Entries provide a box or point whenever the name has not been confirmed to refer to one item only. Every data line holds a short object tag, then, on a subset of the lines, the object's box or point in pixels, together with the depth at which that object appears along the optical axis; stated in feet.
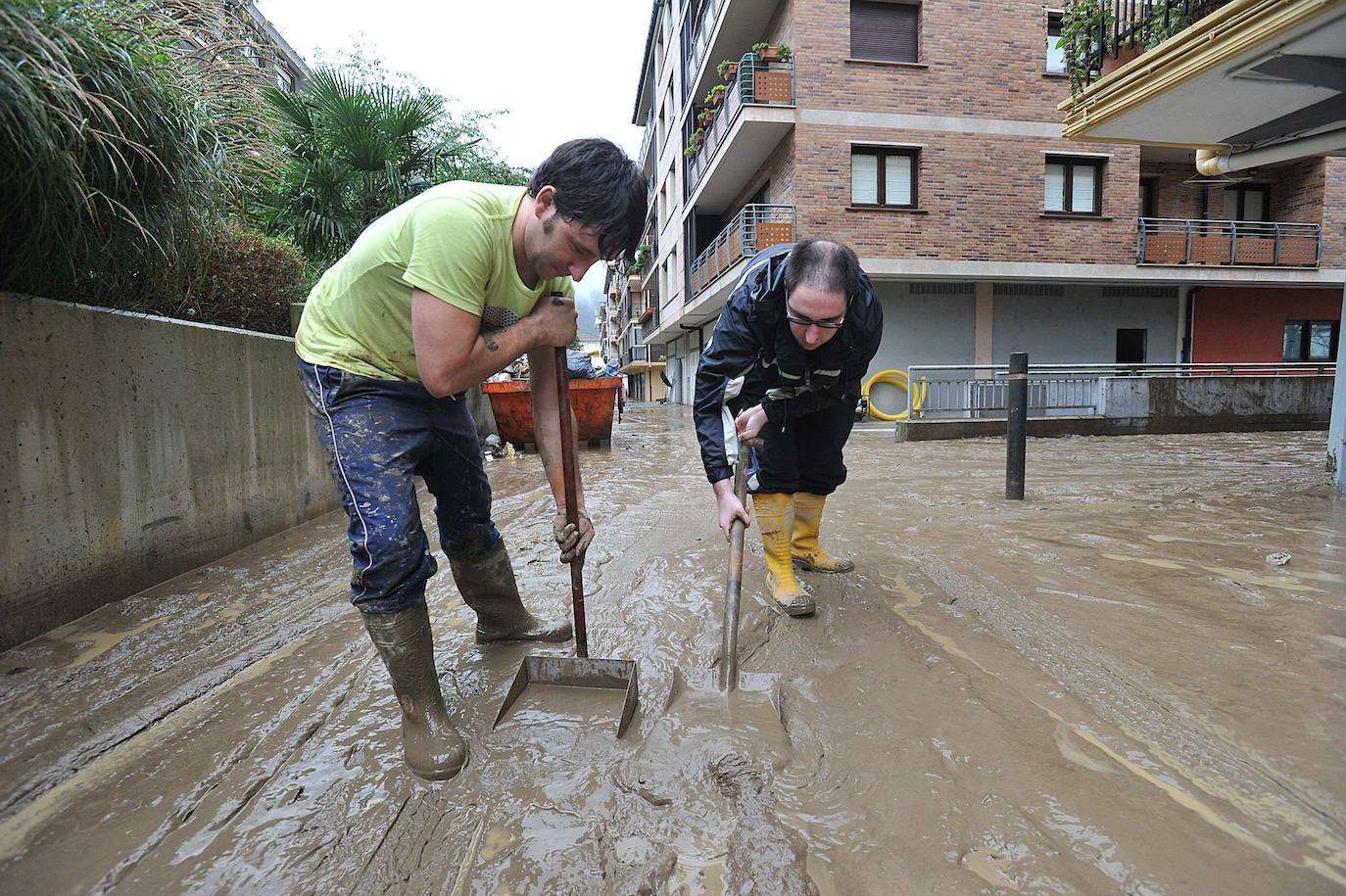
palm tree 24.97
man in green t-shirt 5.39
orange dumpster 27.53
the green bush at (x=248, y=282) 14.11
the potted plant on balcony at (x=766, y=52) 42.01
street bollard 16.16
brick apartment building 43.16
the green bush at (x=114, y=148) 7.34
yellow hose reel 44.15
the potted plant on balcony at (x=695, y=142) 56.98
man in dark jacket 8.02
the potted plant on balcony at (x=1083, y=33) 21.33
